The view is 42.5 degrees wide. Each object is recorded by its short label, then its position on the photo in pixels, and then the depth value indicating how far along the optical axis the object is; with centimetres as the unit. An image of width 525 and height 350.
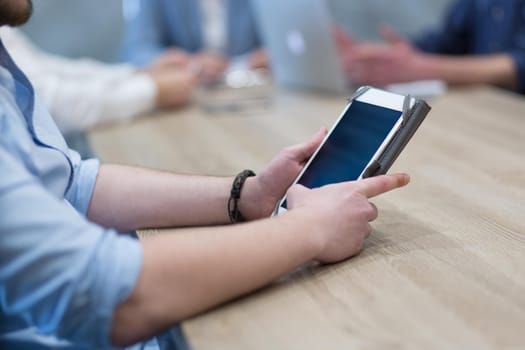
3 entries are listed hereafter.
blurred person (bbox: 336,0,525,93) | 196
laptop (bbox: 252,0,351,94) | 182
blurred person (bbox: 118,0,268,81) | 244
